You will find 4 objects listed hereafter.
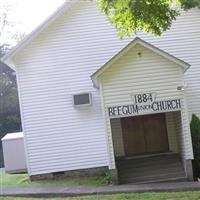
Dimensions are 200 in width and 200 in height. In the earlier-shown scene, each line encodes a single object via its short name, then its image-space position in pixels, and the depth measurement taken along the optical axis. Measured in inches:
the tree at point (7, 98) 1299.2
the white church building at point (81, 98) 564.4
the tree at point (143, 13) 355.9
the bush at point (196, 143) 534.5
